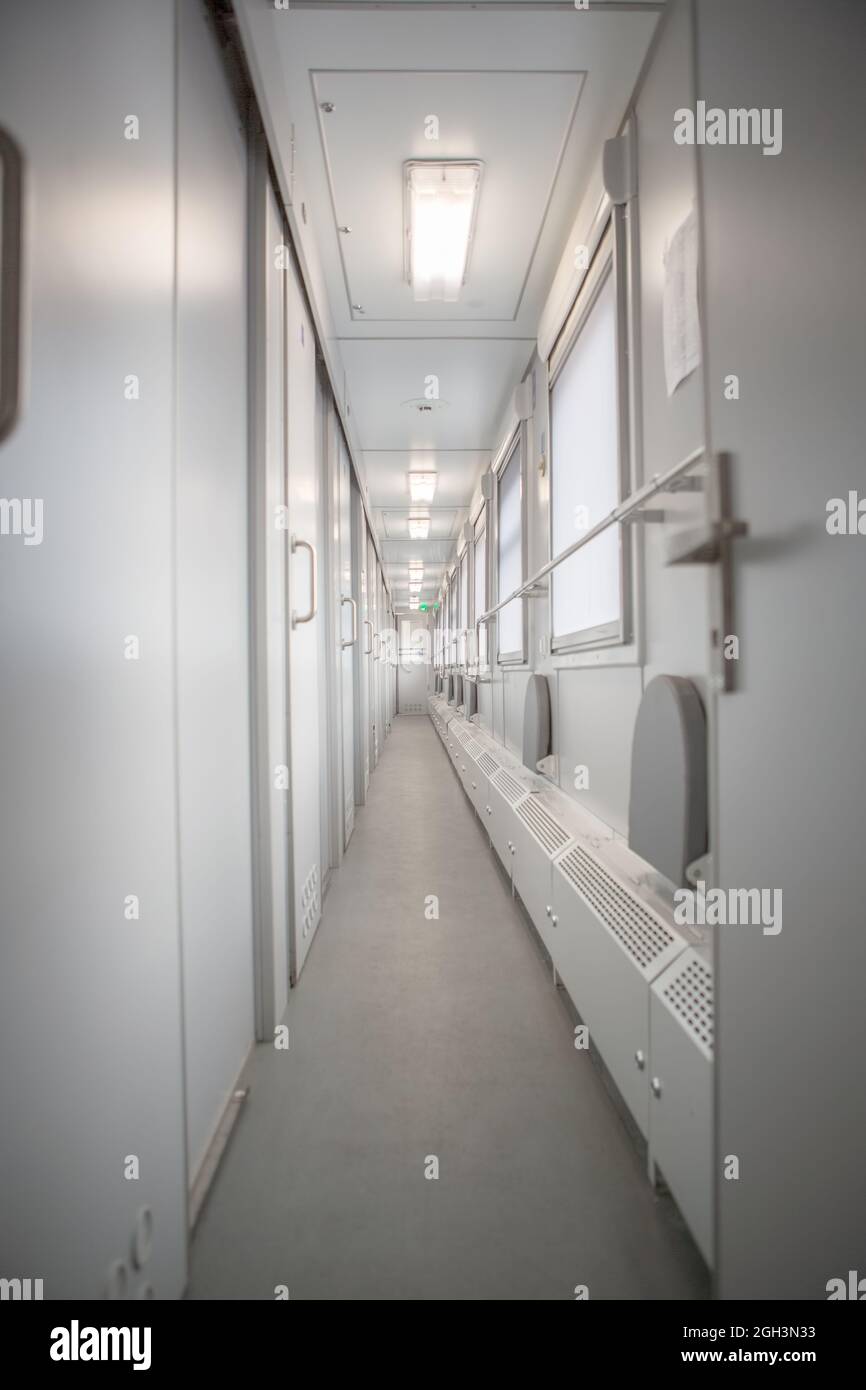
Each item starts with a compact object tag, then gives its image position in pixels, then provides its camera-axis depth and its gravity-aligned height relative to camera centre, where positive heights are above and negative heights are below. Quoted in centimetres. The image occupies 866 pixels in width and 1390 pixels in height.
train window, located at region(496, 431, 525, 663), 429 +104
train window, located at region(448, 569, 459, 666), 995 +117
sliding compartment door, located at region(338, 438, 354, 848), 432 +44
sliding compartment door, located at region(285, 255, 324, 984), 234 +23
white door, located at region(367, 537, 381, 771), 743 +40
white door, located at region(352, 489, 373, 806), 535 +27
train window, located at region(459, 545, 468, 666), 818 +126
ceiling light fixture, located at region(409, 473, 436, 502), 619 +207
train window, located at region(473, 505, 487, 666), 630 +123
